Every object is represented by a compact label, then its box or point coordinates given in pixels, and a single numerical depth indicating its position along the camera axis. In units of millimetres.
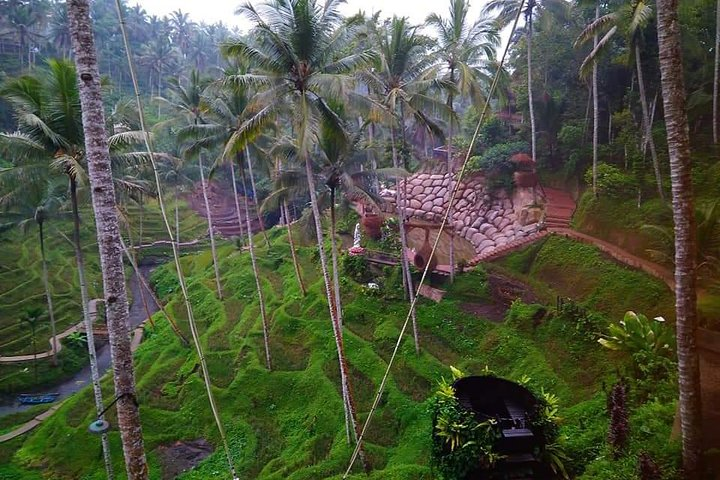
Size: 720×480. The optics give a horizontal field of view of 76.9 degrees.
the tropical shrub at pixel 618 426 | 6836
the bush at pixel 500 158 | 19562
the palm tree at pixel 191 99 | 19172
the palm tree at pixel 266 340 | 15416
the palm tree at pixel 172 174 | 28661
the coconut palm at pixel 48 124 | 10297
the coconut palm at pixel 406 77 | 13531
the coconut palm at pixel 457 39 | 15609
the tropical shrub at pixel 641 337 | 8961
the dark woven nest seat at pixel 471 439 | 6203
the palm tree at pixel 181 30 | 62594
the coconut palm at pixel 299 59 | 9727
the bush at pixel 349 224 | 22719
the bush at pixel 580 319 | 11139
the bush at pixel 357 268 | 17312
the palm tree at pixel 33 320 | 19672
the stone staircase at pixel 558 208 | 16281
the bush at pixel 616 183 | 14453
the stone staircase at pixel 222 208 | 37094
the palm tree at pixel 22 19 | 40438
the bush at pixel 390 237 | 18922
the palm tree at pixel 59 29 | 45531
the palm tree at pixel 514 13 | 18438
